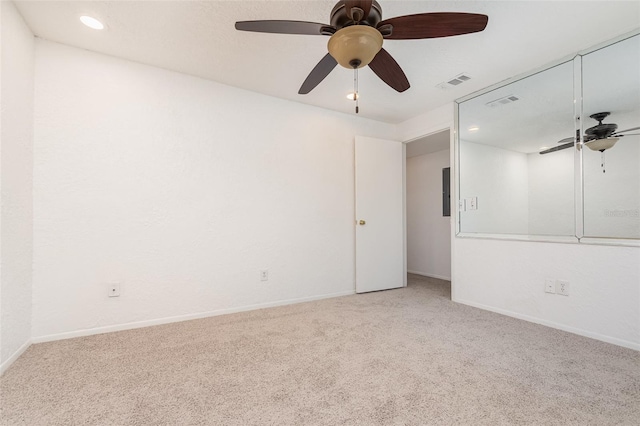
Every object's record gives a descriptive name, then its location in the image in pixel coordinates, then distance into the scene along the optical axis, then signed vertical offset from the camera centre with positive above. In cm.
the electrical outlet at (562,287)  256 -65
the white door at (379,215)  388 -2
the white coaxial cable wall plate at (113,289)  252 -64
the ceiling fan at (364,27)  149 +99
